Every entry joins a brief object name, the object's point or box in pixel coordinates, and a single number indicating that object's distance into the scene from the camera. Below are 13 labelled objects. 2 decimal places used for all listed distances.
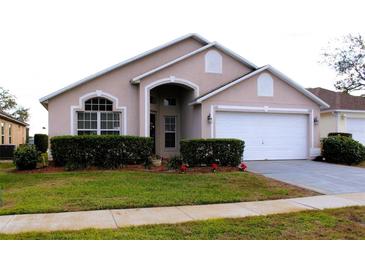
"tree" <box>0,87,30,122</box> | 53.66
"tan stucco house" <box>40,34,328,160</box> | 16.41
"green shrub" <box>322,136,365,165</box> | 16.47
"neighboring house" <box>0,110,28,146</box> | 25.75
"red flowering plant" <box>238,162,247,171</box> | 12.99
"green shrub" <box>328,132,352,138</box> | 20.20
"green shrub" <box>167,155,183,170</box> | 13.33
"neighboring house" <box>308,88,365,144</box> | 22.98
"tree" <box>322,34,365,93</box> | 31.97
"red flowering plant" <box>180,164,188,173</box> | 12.44
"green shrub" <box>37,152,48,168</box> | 14.28
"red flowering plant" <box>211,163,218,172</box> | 12.66
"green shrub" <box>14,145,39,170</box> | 13.69
